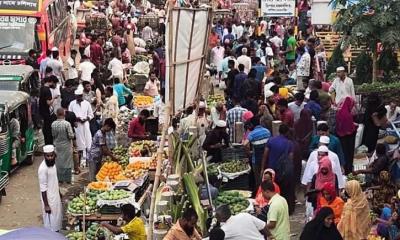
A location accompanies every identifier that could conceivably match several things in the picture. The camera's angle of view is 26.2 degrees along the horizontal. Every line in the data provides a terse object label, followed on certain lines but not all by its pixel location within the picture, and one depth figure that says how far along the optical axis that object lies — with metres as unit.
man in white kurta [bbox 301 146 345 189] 11.22
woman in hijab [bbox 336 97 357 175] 13.75
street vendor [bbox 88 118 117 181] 13.57
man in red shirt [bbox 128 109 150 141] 15.17
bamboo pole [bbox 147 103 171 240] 9.38
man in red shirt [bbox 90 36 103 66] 23.17
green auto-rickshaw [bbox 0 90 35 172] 13.98
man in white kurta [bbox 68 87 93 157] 15.12
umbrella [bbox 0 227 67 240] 8.03
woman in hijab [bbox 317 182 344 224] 9.91
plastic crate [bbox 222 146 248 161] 13.71
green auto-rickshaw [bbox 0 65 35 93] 16.31
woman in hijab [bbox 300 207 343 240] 8.89
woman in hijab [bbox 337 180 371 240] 9.84
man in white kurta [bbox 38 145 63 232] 11.70
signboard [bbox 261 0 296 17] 25.61
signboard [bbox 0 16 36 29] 20.80
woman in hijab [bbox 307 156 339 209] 10.93
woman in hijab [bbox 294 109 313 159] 13.35
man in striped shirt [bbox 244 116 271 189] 12.74
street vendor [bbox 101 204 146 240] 9.77
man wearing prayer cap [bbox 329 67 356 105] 15.13
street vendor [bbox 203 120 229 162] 13.61
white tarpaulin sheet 10.33
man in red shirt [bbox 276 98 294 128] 13.62
